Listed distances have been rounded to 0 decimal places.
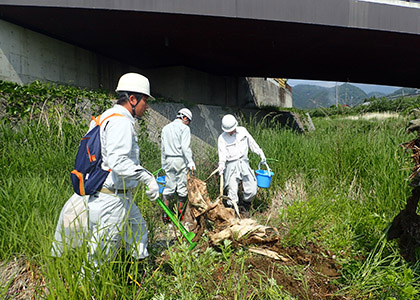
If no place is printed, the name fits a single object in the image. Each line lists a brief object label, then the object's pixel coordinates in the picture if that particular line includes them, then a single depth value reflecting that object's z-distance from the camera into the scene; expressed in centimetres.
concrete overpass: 643
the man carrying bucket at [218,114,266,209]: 402
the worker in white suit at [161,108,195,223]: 431
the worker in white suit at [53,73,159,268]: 193
